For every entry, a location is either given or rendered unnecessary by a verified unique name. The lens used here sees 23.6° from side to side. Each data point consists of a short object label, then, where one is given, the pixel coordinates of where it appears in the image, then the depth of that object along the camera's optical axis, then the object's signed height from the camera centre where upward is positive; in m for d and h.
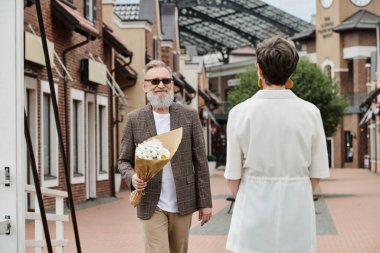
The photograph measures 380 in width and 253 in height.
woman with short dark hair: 4.22 -0.22
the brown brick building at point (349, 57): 68.88 +4.53
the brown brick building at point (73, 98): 18.05 +0.48
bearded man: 5.66 -0.35
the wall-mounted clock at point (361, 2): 70.19 +8.72
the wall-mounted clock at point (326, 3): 71.00 +8.80
